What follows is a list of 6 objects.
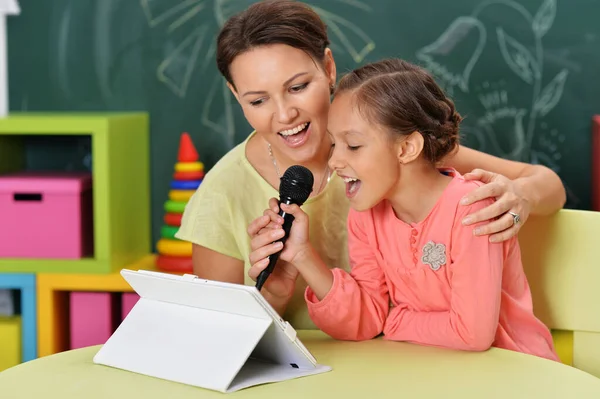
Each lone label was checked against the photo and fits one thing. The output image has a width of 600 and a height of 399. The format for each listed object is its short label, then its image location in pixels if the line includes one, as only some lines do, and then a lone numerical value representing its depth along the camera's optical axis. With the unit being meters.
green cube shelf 3.18
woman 2.42
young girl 2.24
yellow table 2.01
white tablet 2.02
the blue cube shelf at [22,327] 3.22
